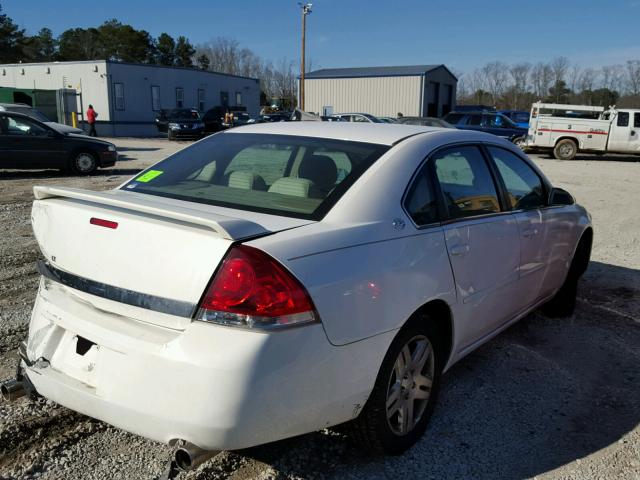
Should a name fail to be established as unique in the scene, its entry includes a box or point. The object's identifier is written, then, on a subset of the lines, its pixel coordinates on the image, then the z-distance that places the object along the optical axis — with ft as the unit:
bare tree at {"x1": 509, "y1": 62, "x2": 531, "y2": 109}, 273.54
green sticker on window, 11.09
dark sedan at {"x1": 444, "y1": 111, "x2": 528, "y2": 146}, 78.89
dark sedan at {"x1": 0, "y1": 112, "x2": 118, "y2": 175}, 43.80
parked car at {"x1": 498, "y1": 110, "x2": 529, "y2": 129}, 111.46
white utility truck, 75.00
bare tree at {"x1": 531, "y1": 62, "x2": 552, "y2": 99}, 267.80
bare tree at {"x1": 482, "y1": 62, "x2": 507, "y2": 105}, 282.64
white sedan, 7.13
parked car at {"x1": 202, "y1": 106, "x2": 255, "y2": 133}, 106.11
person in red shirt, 96.58
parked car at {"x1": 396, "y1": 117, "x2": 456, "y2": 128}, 66.80
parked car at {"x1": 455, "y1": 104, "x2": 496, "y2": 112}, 133.49
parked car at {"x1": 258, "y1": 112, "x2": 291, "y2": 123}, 112.98
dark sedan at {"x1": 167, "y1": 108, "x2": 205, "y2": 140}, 100.32
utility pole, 132.01
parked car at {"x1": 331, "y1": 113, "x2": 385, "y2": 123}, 73.49
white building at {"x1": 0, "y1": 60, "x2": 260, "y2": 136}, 106.32
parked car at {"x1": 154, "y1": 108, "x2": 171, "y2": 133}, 116.88
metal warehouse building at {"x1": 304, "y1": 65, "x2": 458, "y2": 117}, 151.12
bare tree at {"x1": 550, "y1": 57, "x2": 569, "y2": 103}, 258.82
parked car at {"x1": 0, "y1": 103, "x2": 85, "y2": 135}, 62.17
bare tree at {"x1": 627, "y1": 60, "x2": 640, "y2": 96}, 223.92
